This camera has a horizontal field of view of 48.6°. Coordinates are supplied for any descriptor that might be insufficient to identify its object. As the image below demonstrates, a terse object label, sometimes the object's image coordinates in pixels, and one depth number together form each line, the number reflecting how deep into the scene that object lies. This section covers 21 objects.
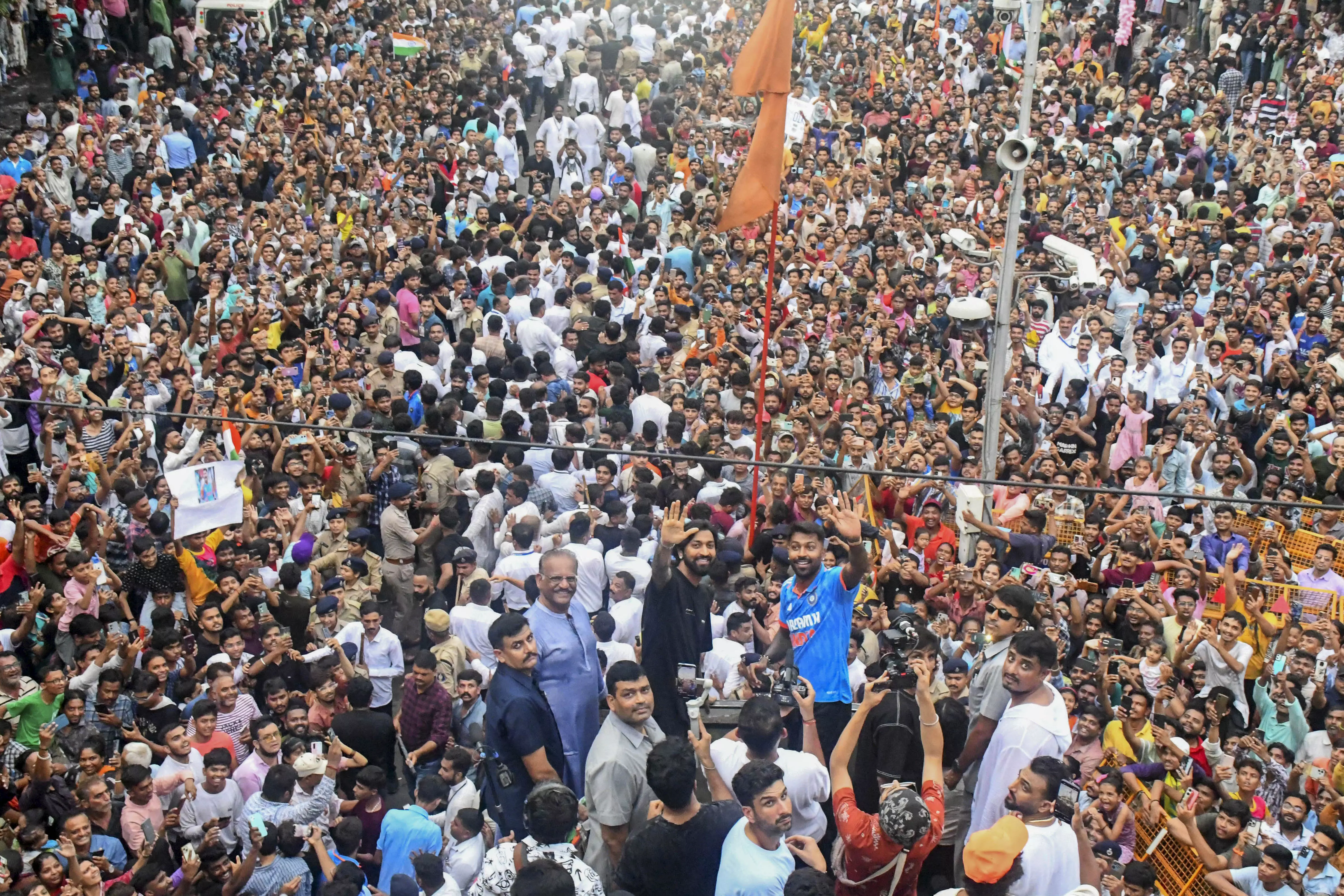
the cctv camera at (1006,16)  19.84
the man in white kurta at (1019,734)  5.63
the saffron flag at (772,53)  8.56
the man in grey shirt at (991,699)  6.09
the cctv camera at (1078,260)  10.38
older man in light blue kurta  6.22
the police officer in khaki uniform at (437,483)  9.55
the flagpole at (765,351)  8.48
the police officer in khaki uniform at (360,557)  8.76
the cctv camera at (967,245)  10.34
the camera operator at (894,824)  4.84
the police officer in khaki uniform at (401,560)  9.06
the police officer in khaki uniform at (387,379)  10.98
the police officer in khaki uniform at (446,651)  7.44
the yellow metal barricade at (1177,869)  6.63
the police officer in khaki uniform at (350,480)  9.76
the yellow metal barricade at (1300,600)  9.07
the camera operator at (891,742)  5.62
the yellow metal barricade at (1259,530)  9.78
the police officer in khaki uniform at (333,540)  8.86
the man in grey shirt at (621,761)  5.39
